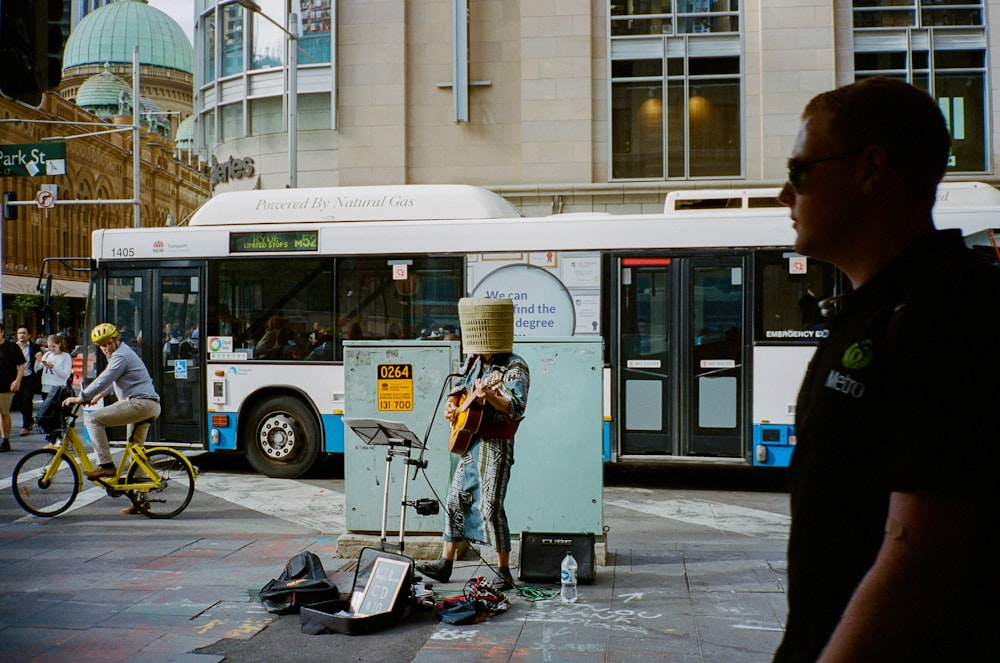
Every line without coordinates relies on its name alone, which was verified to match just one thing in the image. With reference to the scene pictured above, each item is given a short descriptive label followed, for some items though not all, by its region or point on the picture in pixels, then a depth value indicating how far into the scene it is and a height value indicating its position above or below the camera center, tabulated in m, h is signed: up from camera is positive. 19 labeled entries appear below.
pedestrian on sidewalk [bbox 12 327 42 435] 18.78 -0.70
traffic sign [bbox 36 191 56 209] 27.76 +4.17
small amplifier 6.98 -1.52
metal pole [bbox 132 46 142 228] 32.31 +7.48
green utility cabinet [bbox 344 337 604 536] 7.79 -0.72
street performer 6.44 -0.54
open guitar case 5.86 -1.62
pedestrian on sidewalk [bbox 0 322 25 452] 15.77 -0.51
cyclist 9.77 -0.49
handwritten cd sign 6.02 -1.50
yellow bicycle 9.71 -1.33
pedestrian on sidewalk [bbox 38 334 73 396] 18.03 -0.31
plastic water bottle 6.55 -1.56
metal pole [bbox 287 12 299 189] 21.78 +5.23
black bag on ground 6.32 -1.59
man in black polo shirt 1.53 -0.12
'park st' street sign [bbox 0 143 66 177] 21.06 +4.09
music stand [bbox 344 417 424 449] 6.45 -0.59
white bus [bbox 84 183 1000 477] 11.16 +0.53
